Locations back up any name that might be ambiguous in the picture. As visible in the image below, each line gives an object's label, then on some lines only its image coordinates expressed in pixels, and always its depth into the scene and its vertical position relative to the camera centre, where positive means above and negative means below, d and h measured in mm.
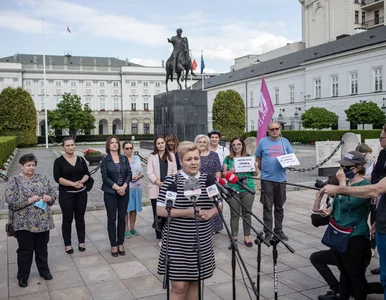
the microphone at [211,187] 3141 -417
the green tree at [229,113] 45406 +2328
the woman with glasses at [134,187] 7023 -915
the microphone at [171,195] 2967 -457
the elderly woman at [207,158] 6328 -383
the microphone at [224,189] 3031 -414
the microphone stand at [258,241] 2869 -844
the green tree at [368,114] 34312 +1518
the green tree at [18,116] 43844 +2306
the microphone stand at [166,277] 2554 -950
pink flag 9750 +533
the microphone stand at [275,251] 3452 -1014
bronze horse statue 18234 +3322
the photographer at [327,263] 4172 -1414
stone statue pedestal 17984 +953
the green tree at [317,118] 39594 +1413
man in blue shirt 6508 -599
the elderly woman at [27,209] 4941 -887
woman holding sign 6484 -890
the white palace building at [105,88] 80000 +9745
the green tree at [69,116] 63344 +3169
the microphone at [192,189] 3006 -412
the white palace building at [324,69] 39594 +7588
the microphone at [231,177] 3135 -337
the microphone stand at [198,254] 2797 -826
